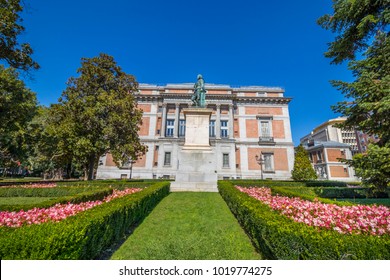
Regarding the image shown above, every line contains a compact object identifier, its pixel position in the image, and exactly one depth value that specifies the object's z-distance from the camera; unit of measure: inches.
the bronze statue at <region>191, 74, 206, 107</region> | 573.6
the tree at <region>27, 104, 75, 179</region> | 571.8
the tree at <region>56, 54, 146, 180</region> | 565.9
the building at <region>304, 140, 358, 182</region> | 1427.0
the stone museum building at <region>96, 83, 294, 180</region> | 1185.4
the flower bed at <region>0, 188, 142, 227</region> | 142.8
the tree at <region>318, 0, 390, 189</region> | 252.7
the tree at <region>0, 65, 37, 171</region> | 609.9
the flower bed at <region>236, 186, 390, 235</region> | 136.6
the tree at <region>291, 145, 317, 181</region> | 874.8
